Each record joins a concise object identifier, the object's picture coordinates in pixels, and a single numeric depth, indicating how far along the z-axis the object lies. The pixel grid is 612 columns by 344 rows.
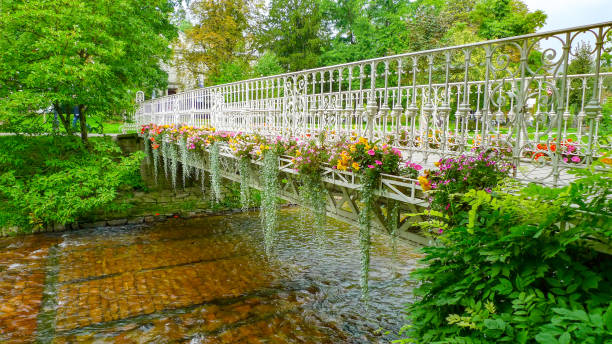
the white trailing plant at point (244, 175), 7.32
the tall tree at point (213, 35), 23.88
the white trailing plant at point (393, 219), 4.46
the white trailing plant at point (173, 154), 11.43
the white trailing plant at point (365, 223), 4.30
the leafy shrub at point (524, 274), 1.93
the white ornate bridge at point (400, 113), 2.76
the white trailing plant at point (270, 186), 6.16
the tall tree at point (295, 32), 31.73
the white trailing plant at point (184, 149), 10.00
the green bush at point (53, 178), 10.58
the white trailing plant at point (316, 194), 5.34
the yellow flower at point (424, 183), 3.45
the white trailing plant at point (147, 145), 14.27
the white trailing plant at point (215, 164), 8.45
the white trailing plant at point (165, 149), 12.12
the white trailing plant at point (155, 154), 13.02
